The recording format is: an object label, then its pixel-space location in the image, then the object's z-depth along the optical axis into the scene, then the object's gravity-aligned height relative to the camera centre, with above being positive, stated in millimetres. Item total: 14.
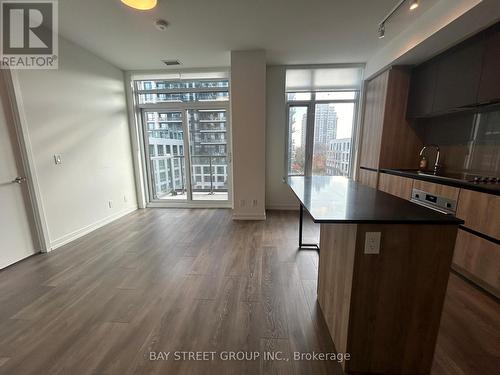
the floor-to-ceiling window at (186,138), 4176 +283
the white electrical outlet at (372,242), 1047 -474
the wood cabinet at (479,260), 1756 -1023
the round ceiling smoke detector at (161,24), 2471 +1566
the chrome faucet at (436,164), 2884 -194
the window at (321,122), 4074 +611
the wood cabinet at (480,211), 1732 -559
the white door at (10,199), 2266 -567
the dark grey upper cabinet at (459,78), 2006 +849
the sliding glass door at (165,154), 4405 -72
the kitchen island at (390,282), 1041 -708
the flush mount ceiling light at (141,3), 1759 +1295
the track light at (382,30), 1910 +1142
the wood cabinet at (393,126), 3088 +385
